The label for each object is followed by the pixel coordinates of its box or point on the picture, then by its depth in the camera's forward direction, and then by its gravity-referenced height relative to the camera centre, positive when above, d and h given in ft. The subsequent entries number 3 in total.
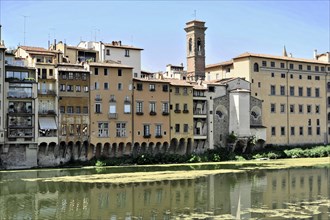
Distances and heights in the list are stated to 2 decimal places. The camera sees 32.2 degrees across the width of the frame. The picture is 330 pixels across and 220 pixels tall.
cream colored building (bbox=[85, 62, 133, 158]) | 203.31 +11.04
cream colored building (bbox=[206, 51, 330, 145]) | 253.03 +22.01
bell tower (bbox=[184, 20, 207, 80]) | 257.96 +41.06
